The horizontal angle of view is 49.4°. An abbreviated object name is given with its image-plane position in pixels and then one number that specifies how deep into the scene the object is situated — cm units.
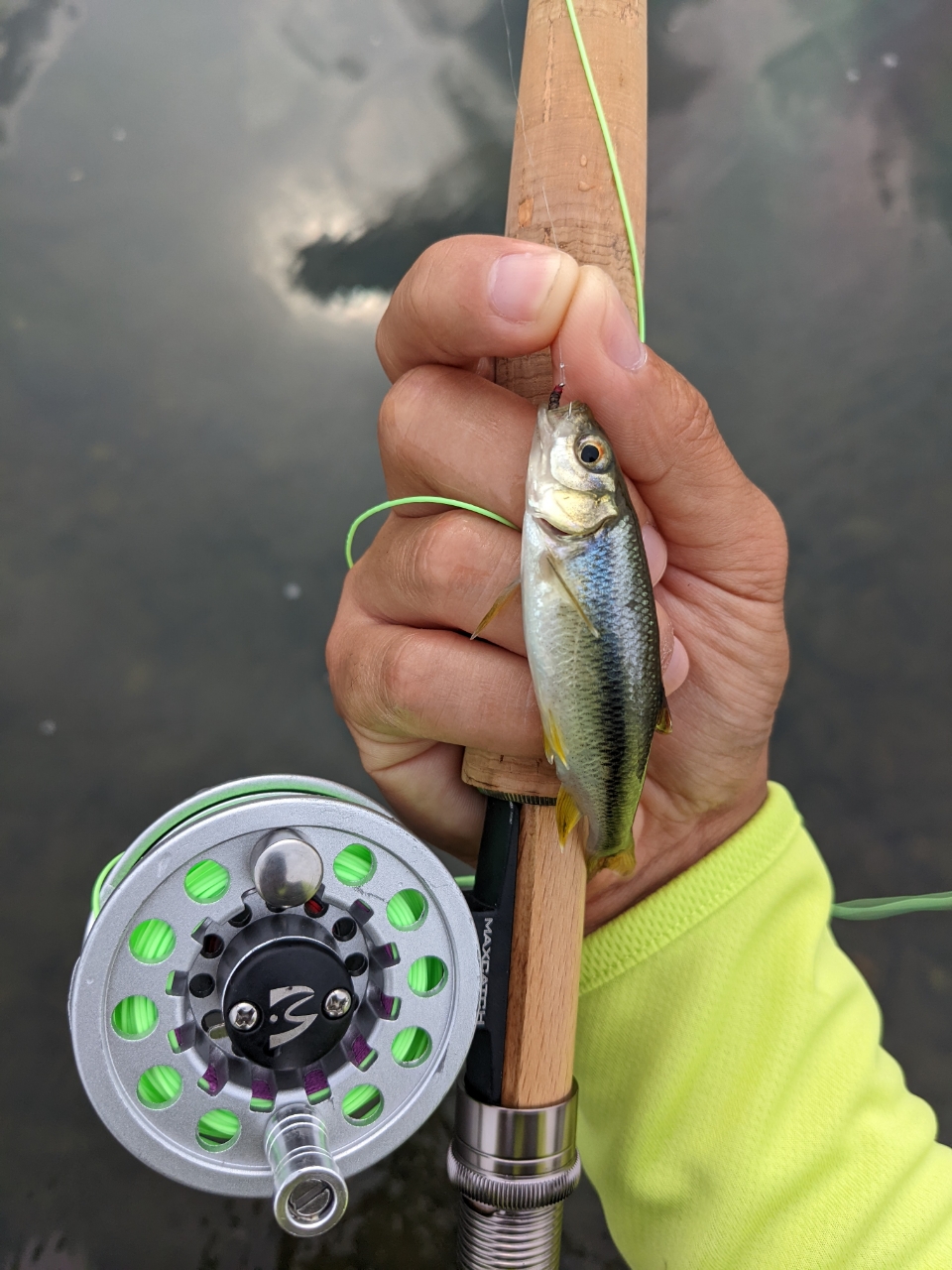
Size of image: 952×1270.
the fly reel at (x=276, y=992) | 16
